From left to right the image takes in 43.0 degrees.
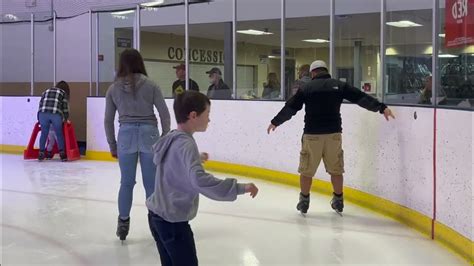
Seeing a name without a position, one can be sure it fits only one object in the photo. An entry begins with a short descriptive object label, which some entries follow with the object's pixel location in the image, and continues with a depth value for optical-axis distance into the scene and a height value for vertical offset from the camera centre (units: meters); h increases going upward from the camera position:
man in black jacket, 4.43 -0.15
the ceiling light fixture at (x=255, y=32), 7.58 +0.91
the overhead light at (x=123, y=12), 8.41 +1.27
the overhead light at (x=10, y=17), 10.03 +1.44
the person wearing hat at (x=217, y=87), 7.22 +0.19
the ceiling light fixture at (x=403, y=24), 5.15 +0.69
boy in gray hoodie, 2.13 -0.29
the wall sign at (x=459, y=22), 3.66 +0.51
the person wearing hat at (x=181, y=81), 7.69 +0.28
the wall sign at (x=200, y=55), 7.45 +0.61
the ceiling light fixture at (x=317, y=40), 7.60 +0.85
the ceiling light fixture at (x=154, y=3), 8.20 +1.36
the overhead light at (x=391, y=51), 5.05 +0.44
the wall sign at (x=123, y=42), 8.34 +0.83
